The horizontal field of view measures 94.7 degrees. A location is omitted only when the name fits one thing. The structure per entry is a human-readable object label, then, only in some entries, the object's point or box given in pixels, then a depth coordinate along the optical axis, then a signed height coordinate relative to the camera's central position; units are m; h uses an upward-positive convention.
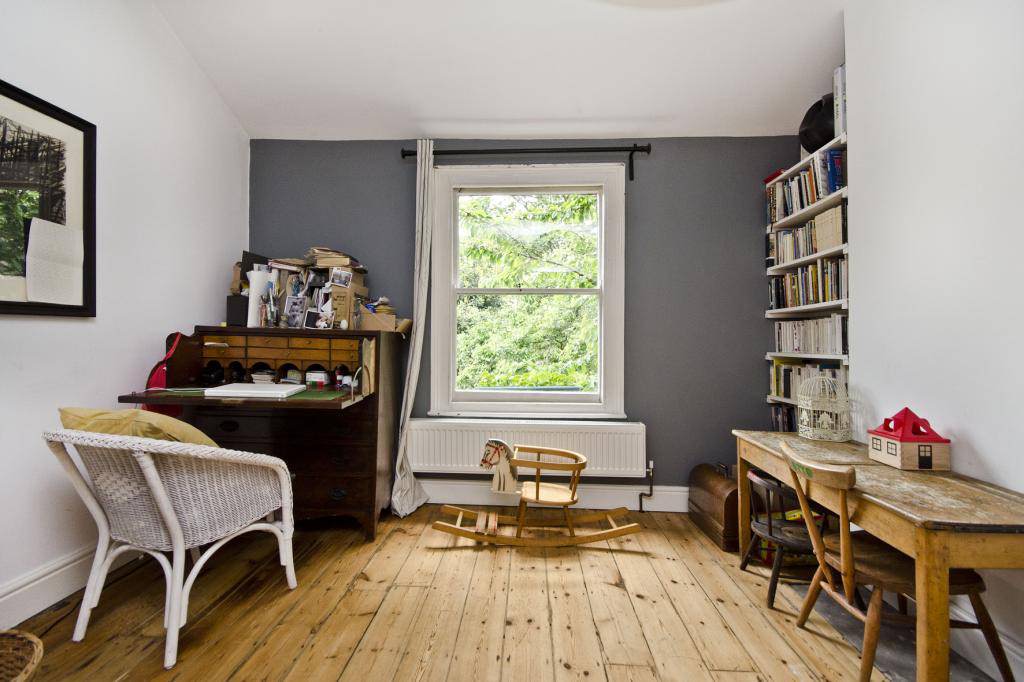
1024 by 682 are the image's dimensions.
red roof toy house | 1.74 -0.36
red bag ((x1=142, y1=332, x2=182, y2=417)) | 2.40 -0.16
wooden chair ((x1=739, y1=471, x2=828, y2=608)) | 1.95 -0.81
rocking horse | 2.47 -0.80
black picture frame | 2.06 +0.57
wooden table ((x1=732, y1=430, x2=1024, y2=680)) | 1.25 -0.50
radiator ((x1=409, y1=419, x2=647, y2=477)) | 3.11 -0.62
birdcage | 2.24 -0.31
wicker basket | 0.98 -0.66
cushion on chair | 1.70 -0.28
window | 3.31 +0.43
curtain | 3.15 +0.36
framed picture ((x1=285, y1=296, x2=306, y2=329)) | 2.95 +0.23
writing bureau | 2.65 -0.43
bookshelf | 2.52 +0.46
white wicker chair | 1.61 -0.56
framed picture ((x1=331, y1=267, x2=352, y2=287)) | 2.98 +0.44
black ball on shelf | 2.63 +1.28
